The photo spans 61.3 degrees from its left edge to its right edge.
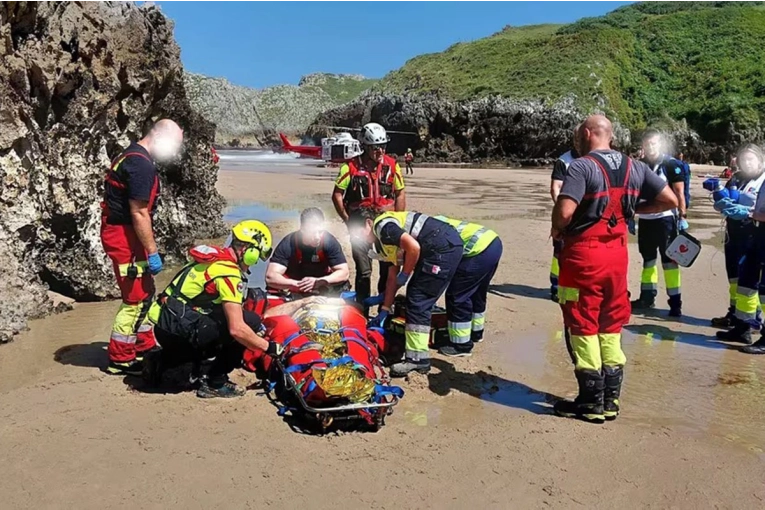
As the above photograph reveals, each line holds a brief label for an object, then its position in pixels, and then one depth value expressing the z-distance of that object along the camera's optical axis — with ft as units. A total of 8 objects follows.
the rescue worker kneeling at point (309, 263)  20.77
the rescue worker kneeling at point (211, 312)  15.11
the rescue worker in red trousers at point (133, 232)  16.65
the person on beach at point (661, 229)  24.38
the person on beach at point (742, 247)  20.79
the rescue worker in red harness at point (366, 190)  23.04
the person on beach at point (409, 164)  116.10
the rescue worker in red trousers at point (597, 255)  13.97
